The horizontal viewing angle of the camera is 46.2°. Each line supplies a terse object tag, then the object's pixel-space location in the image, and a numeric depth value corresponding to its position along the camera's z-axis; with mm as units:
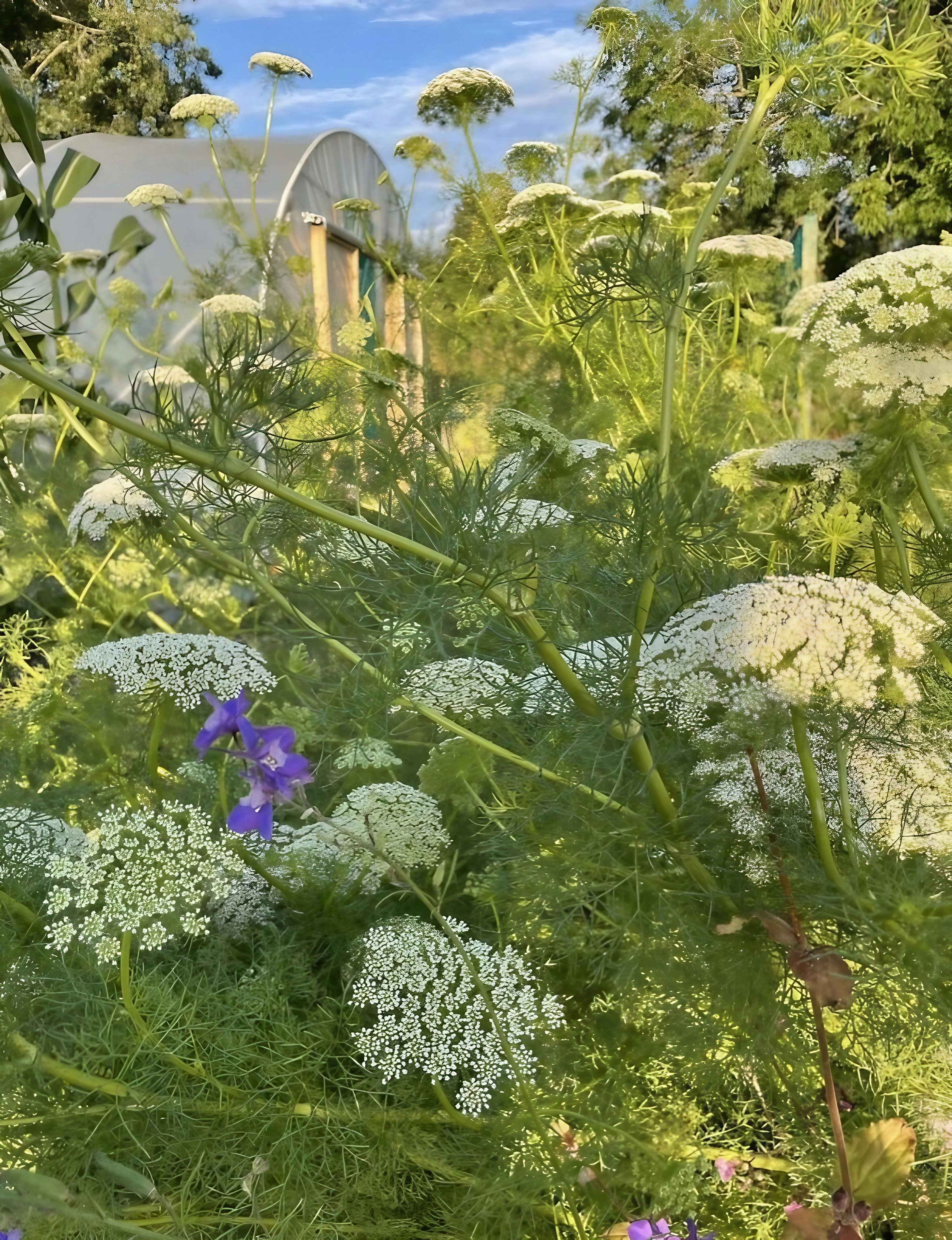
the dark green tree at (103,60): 7041
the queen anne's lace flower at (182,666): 622
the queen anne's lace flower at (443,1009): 559
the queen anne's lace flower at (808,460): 675
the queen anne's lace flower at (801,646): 457
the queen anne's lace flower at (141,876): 554
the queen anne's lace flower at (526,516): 553
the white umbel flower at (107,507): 843
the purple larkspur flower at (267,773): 461
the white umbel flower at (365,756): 720
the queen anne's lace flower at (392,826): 618
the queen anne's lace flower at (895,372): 622
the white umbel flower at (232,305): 1539
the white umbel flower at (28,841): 673
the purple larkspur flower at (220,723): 452
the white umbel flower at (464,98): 1388
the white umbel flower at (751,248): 1191
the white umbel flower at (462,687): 629
